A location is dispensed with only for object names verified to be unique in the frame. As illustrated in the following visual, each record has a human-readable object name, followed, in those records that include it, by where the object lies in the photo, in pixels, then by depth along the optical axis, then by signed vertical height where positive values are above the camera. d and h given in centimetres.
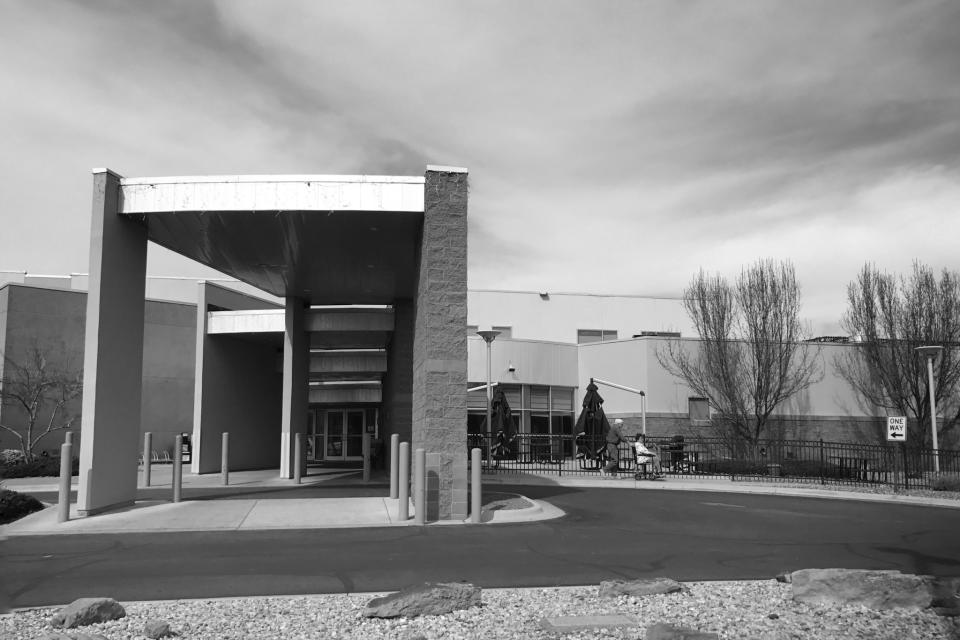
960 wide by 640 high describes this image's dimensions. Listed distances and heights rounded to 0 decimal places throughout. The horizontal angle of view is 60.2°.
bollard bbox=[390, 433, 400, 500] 1471 -96
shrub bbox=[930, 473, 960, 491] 2086 -177
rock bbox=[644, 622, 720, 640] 571 -153
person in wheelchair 2230 -118
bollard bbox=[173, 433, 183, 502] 1455 -100
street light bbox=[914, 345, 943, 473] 2324 +69
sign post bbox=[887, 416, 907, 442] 2177 -40
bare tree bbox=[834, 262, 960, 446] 3294 +282
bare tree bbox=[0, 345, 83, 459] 2656 +53
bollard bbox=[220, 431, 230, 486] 1856 -109
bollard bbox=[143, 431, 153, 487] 1712 -98
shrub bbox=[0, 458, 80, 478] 2277 -161
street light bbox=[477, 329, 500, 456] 2388 +210
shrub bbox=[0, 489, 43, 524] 1341 -158
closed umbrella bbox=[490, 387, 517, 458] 2642 -33
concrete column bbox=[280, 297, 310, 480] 2167 +89
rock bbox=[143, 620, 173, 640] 606 -160
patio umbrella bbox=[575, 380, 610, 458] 2659 -29
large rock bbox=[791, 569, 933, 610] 687 -148
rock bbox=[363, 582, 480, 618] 658 -153
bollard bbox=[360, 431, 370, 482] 2030 -106
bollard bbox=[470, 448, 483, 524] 1273 -120
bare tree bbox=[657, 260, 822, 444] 3291 +234
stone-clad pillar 1304 +110
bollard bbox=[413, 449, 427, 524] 1225 -110
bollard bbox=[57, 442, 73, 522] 1221 -106
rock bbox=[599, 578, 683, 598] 732 -155
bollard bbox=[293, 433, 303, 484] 1941 -111
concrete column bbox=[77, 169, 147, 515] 1309 +90
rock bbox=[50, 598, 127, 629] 636 -156
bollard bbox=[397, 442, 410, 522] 1255 -111
